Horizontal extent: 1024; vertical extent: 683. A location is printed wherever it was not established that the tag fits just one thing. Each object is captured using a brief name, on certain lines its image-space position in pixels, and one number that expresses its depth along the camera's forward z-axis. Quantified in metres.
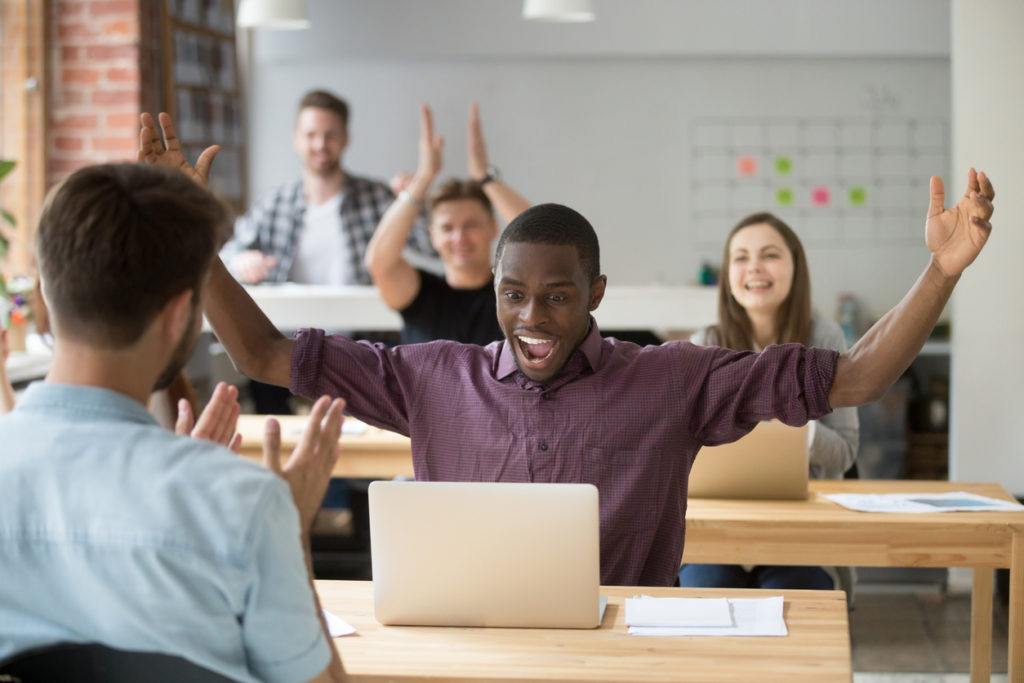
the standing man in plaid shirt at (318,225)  5.21
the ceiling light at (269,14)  4.75
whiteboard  5.92
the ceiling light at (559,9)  4.59
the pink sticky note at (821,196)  5.97
